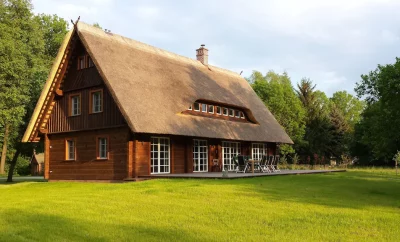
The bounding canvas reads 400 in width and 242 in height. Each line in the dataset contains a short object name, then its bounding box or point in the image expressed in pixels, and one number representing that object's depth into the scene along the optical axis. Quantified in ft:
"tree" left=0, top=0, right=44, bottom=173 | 86.12
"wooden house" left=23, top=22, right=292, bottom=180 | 57.57
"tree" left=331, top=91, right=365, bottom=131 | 225.76
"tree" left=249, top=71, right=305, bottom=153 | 141.18
